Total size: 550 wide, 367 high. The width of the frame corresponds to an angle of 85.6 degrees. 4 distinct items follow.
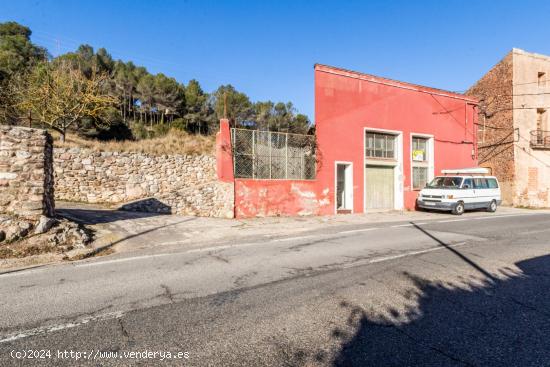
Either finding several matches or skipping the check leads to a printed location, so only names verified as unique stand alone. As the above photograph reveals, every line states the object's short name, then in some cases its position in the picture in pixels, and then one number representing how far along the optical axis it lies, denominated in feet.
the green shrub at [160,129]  103.40
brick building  68.18
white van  49.29
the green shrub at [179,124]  117.84
